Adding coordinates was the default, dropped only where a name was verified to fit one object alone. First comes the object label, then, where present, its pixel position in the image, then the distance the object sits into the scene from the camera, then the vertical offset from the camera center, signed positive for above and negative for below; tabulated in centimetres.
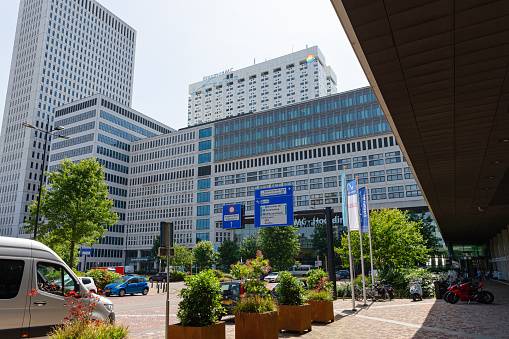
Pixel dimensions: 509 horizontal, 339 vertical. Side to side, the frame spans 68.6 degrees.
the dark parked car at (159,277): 5227 -426
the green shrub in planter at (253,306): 981 -153
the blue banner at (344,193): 1979 +278
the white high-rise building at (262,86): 15250 +6985
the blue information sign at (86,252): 3453 -46
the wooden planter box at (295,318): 1139 -217
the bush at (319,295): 1380 -177
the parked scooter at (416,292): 2148 -258
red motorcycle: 1961 -250
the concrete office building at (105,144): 9662 +2710
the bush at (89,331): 598 -136
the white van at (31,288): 841 -97
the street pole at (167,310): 839 -144
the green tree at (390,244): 3294 +20
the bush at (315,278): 1533 -127
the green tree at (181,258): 7149 -211
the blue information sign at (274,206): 2677 +287
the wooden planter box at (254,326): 941 -198
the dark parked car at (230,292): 1526 -189
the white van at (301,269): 5578 -401
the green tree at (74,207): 3312 +353
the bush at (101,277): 3170 -255
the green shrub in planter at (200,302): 794 -117
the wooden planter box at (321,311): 1338 -227
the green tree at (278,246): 6197 +9
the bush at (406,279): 2473 -233
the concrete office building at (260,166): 7356 +1810
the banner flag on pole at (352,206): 1858 +201
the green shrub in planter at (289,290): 1191 -139
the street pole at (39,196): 2804 +401
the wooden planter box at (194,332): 755 -171
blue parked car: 2969 -318
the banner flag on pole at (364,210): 2039 +199
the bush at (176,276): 5854 -449
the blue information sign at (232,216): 3232 +263
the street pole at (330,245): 2292 +9
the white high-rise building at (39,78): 11494 +5612
